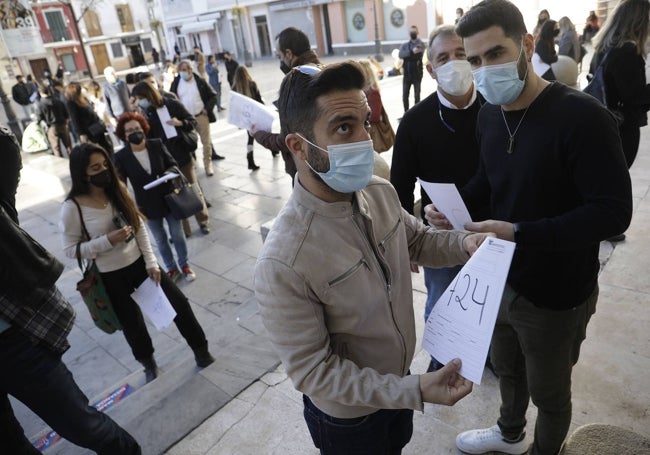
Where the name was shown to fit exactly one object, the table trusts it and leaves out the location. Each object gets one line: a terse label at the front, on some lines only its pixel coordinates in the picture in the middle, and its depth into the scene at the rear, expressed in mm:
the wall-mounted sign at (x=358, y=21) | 29938
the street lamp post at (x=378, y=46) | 23242
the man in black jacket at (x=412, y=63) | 10250
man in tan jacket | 1337
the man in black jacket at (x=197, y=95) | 7840
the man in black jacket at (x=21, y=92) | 13172
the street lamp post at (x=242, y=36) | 32744
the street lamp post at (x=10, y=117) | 12367
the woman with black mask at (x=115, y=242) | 3287
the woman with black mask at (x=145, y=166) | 4680
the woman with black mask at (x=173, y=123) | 5988
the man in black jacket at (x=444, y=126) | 2615
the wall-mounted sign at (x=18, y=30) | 14875
